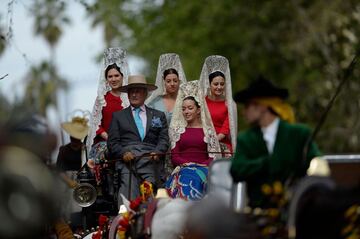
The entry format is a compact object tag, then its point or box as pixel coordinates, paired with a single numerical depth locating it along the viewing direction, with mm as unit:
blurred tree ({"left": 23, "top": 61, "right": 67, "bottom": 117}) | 73188
